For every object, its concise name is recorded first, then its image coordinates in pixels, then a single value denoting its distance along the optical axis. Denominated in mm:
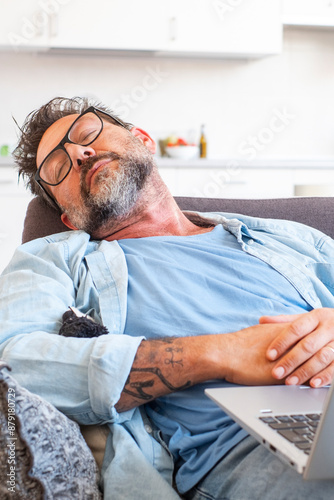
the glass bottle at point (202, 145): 4250
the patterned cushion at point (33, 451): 744
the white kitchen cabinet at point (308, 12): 4145
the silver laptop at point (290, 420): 637
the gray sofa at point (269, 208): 1723
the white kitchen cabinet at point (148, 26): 3789
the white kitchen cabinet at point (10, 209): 3590
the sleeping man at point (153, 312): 981
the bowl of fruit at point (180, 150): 3963
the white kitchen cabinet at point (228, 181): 3807
